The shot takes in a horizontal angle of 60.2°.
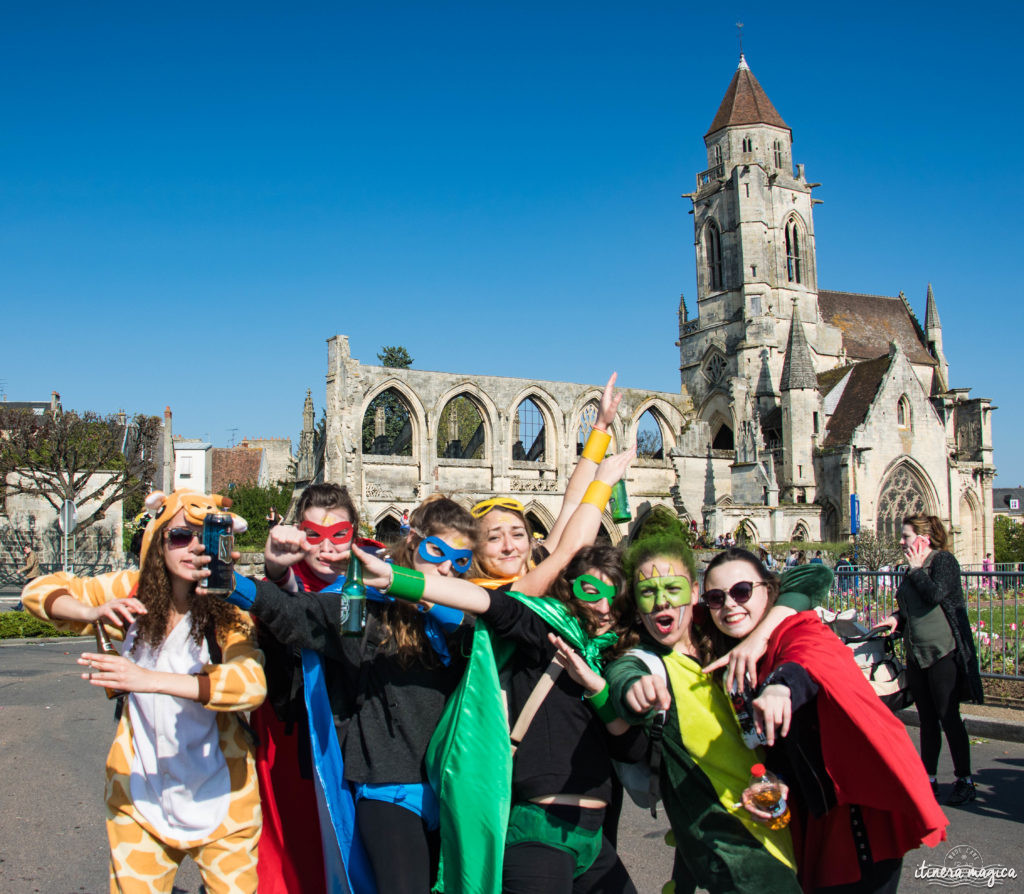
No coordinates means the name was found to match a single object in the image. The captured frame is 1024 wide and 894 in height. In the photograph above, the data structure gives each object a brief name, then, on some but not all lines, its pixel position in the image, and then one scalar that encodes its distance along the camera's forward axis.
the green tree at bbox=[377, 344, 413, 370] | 54.31
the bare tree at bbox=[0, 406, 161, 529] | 29.30
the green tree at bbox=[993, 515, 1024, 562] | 54.75
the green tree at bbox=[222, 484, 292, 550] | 34.03
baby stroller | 4.62
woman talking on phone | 5.57
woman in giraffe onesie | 2.78
